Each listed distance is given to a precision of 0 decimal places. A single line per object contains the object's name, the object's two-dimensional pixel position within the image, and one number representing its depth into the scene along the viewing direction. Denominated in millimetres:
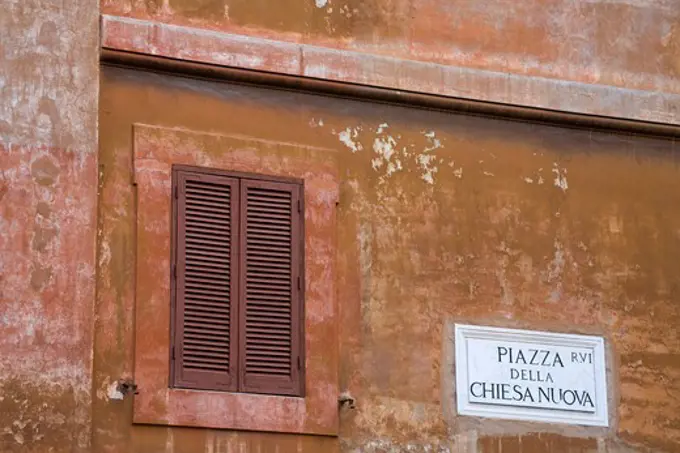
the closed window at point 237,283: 15750
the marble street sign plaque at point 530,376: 16500
